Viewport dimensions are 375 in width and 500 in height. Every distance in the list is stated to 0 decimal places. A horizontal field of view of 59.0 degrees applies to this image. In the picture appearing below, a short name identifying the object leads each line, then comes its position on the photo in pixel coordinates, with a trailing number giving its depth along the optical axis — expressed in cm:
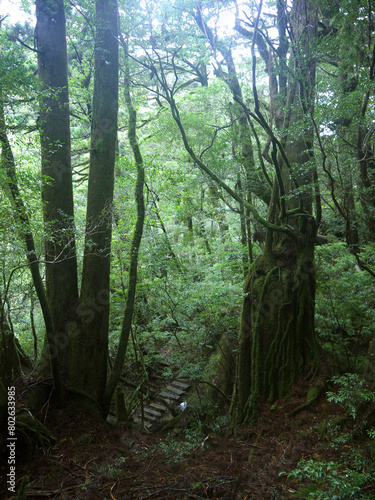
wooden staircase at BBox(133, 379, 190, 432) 834
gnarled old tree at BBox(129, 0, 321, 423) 609
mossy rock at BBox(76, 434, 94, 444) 507
